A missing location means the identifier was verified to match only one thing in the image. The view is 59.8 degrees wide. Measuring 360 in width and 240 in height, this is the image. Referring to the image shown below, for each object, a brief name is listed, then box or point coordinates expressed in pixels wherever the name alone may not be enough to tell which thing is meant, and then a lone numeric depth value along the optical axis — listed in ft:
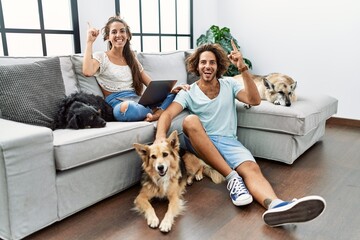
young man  6.75
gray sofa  5.16
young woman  7.66
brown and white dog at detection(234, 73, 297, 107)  9.68
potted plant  14.88
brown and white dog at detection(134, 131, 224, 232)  6.16
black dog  6.73
